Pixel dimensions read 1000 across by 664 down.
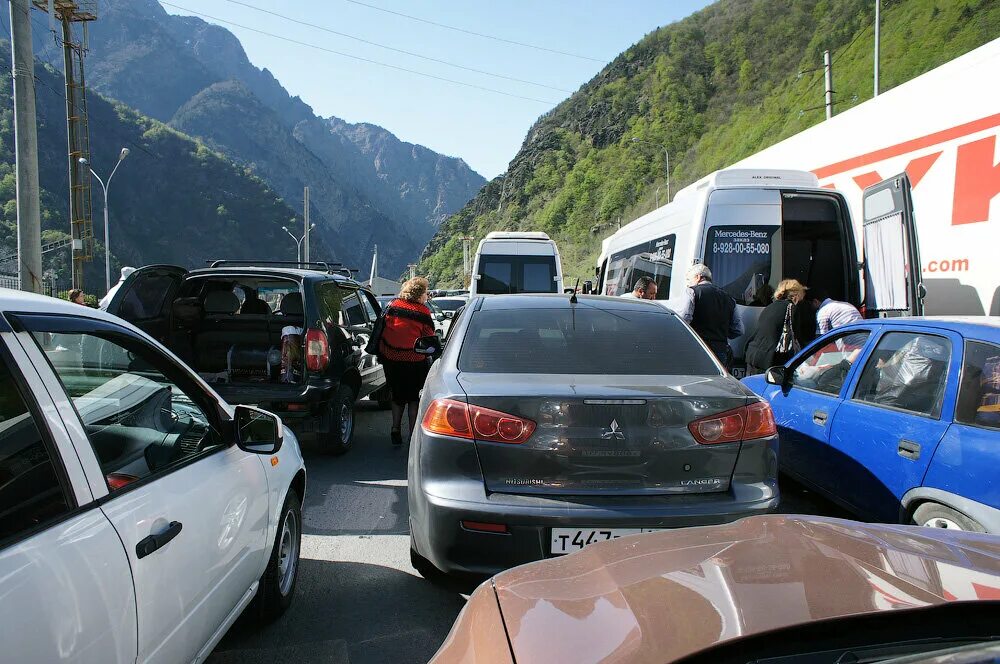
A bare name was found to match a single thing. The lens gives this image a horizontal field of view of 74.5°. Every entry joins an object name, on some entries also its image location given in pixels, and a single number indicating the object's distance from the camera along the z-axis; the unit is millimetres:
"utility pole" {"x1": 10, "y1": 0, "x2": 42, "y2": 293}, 9133
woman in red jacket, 6434
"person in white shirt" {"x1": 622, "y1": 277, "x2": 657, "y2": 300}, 8125
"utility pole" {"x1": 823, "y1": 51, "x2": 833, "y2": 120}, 20439
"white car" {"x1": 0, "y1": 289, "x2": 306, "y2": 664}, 1534
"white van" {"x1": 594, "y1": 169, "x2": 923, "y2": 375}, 7879
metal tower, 28391
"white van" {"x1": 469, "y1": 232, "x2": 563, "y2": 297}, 14711
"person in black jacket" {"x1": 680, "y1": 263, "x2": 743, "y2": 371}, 6918
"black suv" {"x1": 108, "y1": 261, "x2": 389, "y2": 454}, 5836
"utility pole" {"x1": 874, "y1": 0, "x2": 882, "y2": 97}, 20188
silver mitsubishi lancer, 2779
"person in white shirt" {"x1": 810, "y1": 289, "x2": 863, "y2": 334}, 6848
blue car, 3020
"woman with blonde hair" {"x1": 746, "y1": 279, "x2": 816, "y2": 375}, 6984
